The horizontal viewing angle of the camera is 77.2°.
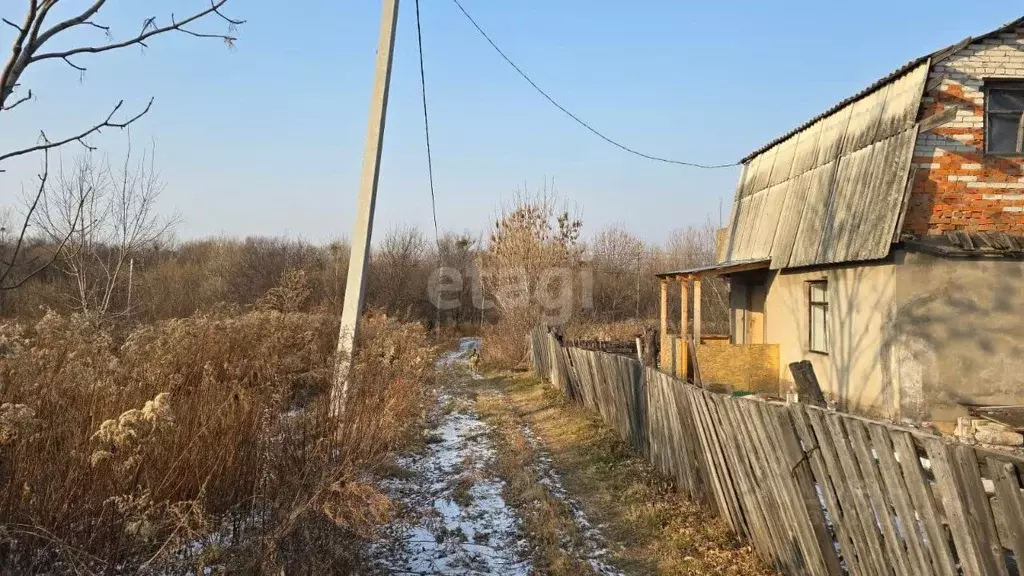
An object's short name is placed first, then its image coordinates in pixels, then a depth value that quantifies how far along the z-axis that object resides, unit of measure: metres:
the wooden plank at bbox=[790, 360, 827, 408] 6.02
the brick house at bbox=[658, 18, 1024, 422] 9.20
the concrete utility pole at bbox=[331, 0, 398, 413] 7.16
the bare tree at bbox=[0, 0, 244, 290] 1.68
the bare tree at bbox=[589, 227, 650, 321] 34.44
